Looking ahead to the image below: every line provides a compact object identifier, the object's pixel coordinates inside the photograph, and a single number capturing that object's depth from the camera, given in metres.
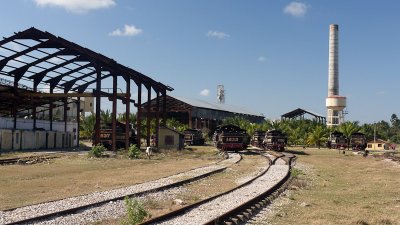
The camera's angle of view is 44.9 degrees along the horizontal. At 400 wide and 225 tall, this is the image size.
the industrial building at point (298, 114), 102.81
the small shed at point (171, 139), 51.62
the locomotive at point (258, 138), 59.88
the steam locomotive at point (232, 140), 42.78
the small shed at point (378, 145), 69.38
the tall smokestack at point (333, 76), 106.61
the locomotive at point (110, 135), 42.97
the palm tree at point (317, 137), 66.06
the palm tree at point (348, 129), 66.12
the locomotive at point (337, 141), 60.78
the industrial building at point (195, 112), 83.50
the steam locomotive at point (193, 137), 66.39
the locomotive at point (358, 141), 58.75
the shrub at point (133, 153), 34.49
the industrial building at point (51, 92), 37.62
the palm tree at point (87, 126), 68.64
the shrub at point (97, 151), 34.03
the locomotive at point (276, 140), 48.81
